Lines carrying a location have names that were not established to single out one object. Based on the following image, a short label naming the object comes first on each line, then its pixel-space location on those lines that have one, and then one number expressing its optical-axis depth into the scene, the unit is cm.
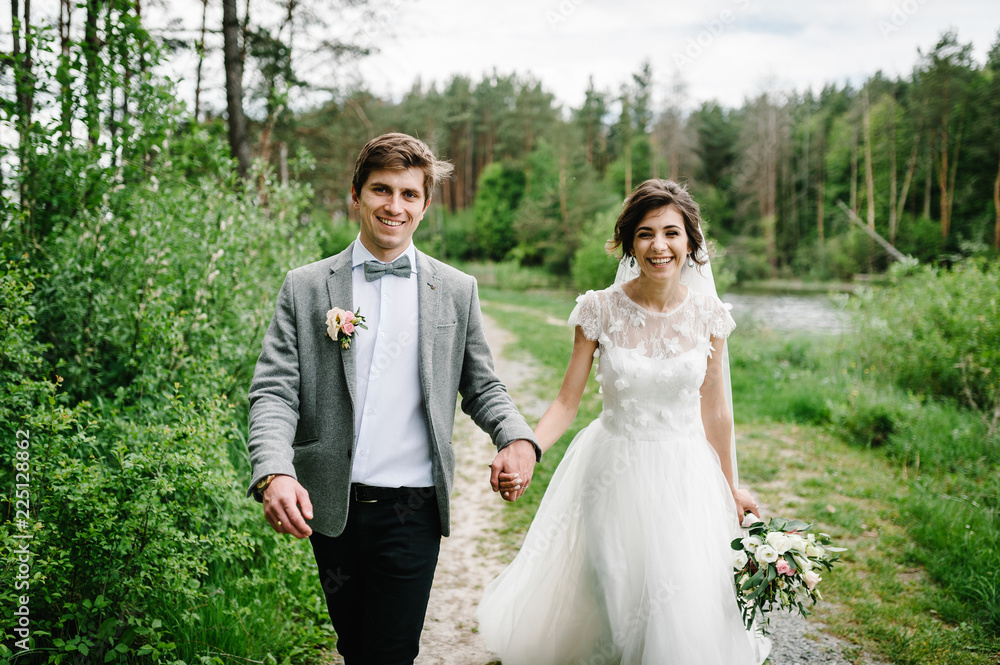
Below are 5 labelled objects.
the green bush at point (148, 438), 244
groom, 194
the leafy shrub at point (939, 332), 678
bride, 251
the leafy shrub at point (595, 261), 2030
